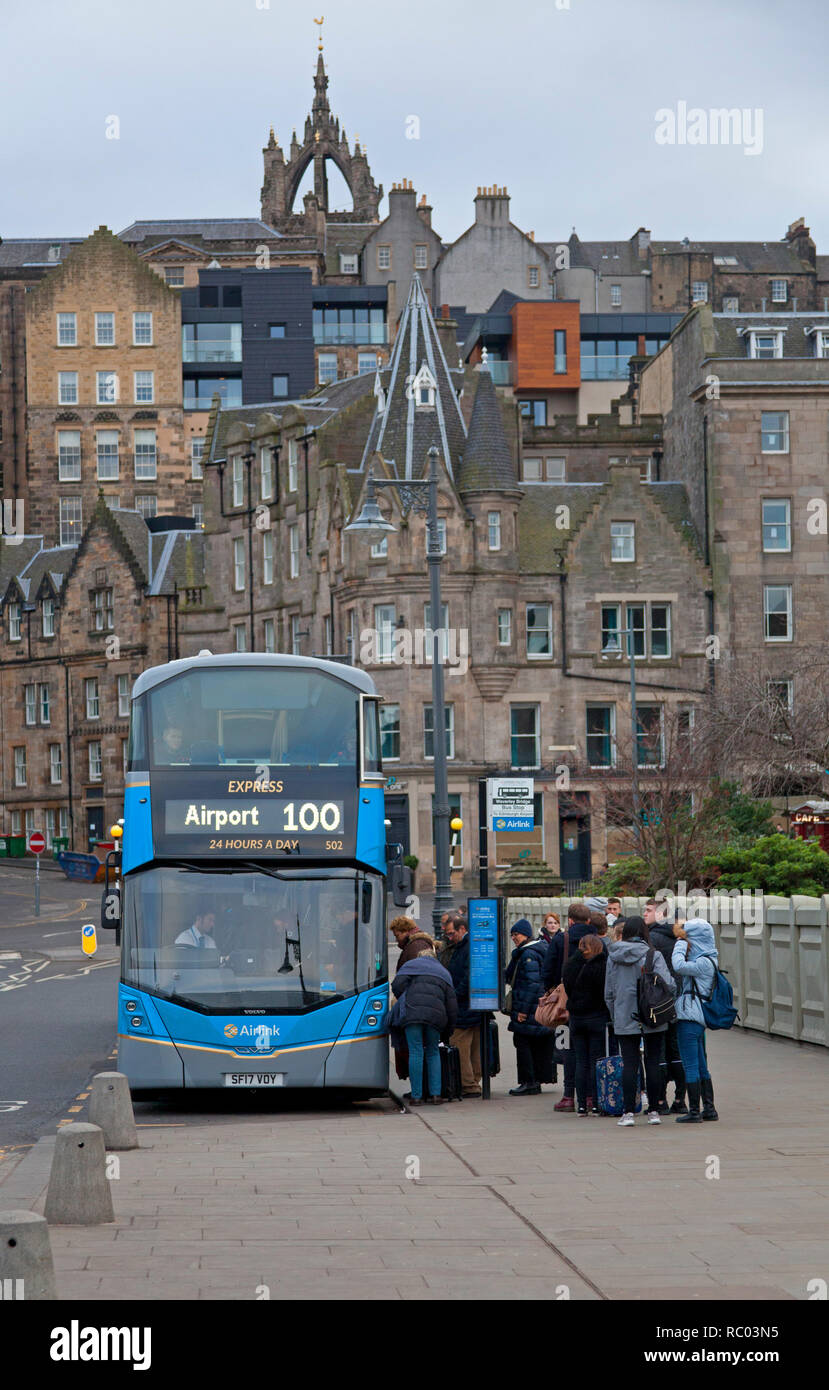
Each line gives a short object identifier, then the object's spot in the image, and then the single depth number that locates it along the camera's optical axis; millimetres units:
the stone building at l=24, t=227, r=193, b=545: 92438
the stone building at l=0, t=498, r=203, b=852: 76688
